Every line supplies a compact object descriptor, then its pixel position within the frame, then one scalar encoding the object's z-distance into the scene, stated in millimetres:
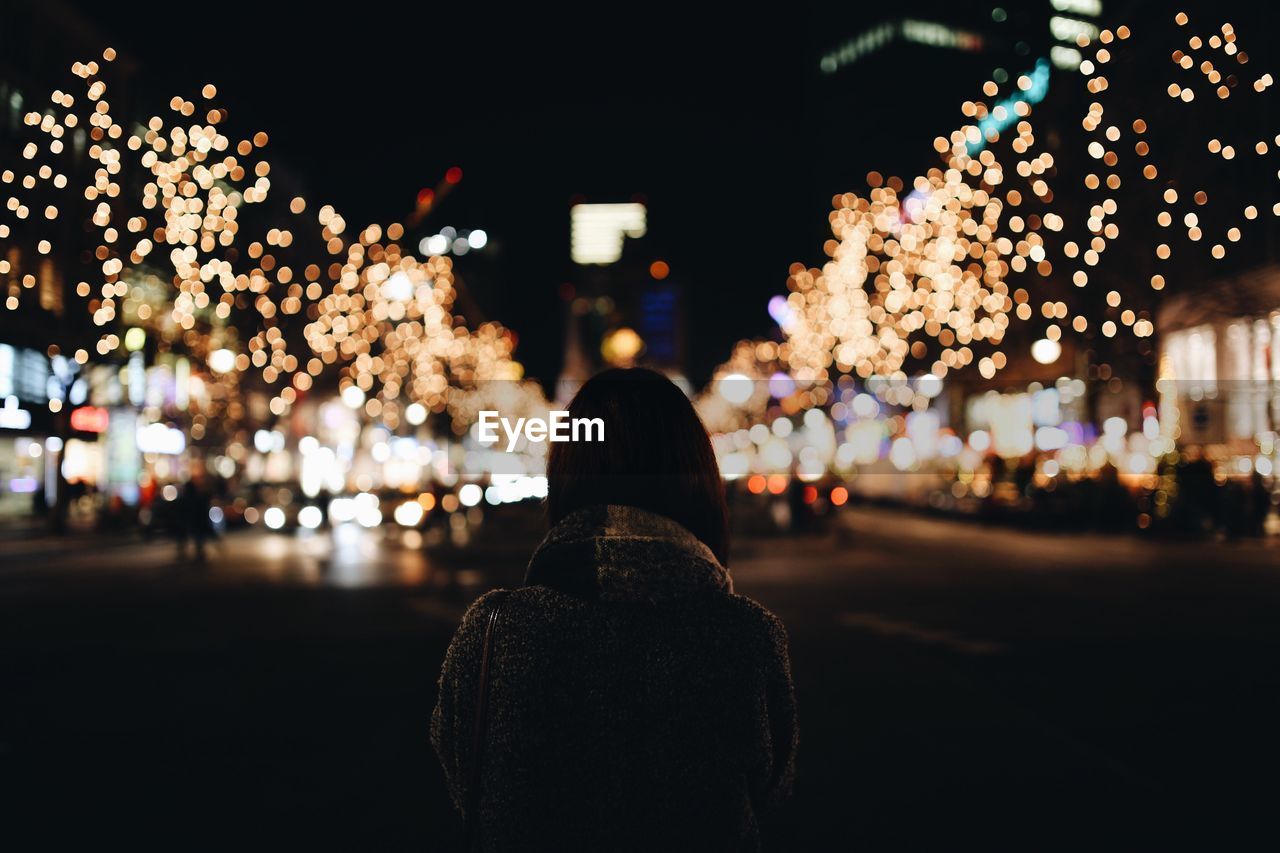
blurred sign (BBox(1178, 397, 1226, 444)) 43731
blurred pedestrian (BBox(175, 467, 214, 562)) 26594
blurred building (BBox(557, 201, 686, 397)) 172500
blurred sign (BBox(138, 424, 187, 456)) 42875
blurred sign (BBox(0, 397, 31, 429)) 36844
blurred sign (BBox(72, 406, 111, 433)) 39812
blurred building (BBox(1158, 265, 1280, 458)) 36750
